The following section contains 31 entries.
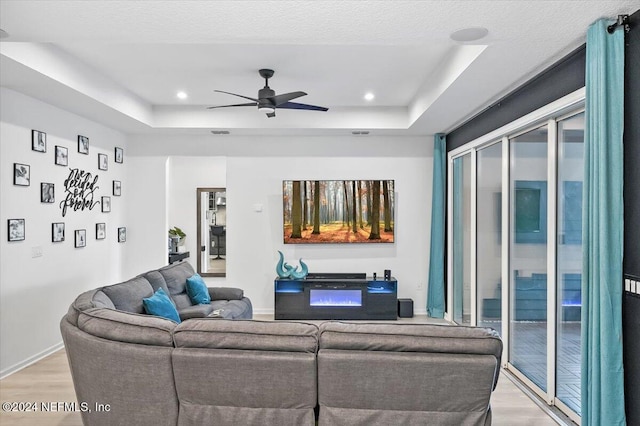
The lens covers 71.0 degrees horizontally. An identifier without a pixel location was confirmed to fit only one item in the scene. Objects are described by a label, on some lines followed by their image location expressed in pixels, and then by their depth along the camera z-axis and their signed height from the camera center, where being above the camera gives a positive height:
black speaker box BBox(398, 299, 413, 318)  6.30 -1.35
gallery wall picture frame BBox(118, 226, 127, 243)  6.37 -0.33
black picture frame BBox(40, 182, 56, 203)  4.55 +0.20
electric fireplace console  6.09 -1.21
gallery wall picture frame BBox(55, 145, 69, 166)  4.80 +0.60
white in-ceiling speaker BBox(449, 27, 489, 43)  2.71 +1.11
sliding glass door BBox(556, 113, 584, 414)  3.26 -0.35
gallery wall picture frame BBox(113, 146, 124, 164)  6.24 +0.80
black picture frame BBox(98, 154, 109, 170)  5.76 +0.65
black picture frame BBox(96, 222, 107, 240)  5.72 -0.25
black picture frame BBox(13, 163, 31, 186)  4.16 +0.35
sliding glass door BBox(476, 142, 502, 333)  4.55 -0.26
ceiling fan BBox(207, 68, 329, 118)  4.29 +1.09
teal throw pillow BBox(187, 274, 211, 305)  4.98 -0.90
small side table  8.45 -0.86
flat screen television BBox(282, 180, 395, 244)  6.54 +0.01
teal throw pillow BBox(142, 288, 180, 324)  3.84 -0.83
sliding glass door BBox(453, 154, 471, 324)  5.56 -0.34
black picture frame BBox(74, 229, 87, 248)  5.18 -0.31
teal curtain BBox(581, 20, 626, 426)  2.49 -0.08
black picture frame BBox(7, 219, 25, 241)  4.09 -0.17
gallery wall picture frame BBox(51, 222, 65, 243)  4.71 -0.22
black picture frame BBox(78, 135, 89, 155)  5.25 +0.79
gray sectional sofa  2.25 -0.82
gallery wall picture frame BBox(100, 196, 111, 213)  5.89 +0.11
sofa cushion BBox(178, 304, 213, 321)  4.39 -1.01
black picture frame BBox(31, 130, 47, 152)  4.40 +0.71
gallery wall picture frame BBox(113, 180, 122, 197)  6.22 +0.33
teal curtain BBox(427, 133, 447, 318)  6.35 -0.21
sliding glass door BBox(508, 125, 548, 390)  3.74 -0.38
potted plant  8.69 -0.50
